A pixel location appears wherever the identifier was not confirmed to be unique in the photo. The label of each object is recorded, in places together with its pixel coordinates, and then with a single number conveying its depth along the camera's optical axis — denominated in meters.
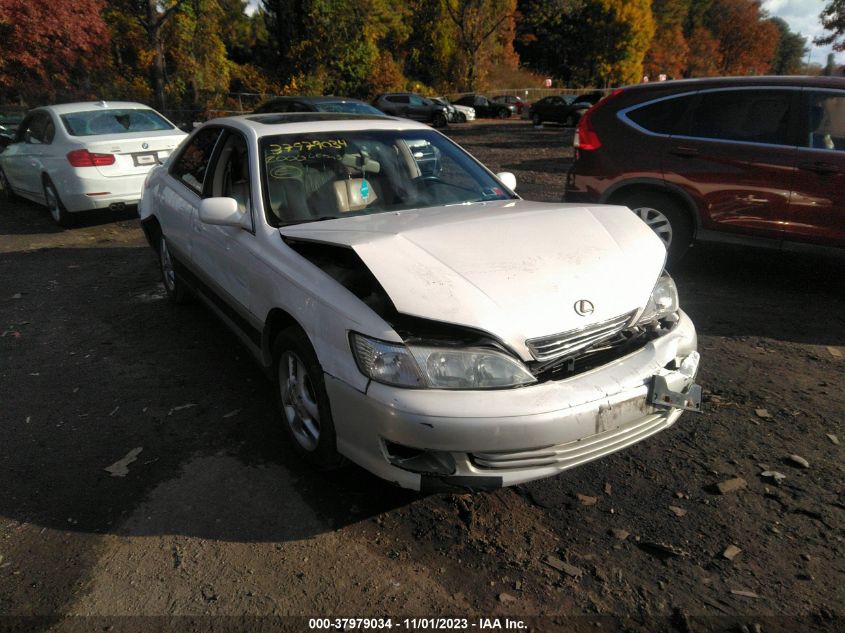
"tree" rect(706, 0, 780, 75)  75.25
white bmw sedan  8.36
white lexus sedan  2.56
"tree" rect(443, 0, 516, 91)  46.28
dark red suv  5.43
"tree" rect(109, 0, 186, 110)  21.52
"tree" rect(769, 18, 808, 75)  95.50
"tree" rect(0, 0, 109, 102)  19.97
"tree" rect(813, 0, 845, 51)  24.80
